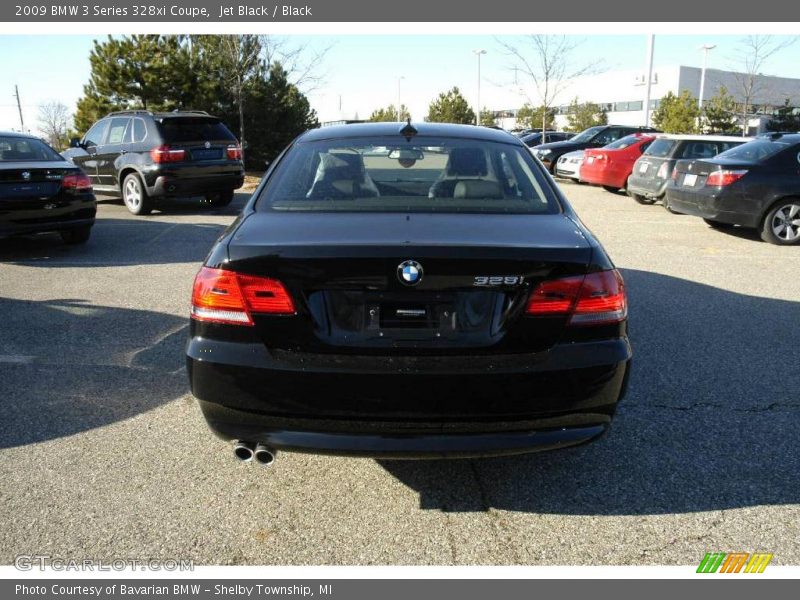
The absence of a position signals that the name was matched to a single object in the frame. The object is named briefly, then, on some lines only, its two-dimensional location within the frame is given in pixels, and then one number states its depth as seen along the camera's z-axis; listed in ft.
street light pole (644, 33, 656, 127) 92.01
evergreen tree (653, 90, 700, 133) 127.85
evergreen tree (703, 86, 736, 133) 129.39
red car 54.24
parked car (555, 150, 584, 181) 62.75
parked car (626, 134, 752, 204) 43.88
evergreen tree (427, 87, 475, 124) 172.04
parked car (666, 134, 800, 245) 31.91
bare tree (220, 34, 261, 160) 72.23
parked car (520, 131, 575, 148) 99.81
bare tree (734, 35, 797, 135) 122.93
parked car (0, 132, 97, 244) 27.12
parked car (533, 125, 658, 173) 70.03
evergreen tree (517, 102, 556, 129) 162.38
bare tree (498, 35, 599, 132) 99.91
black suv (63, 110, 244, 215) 40.04
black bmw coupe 8.59
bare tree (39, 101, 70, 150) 213.62
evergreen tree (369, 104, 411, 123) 218.50
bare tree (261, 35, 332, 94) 75.73
